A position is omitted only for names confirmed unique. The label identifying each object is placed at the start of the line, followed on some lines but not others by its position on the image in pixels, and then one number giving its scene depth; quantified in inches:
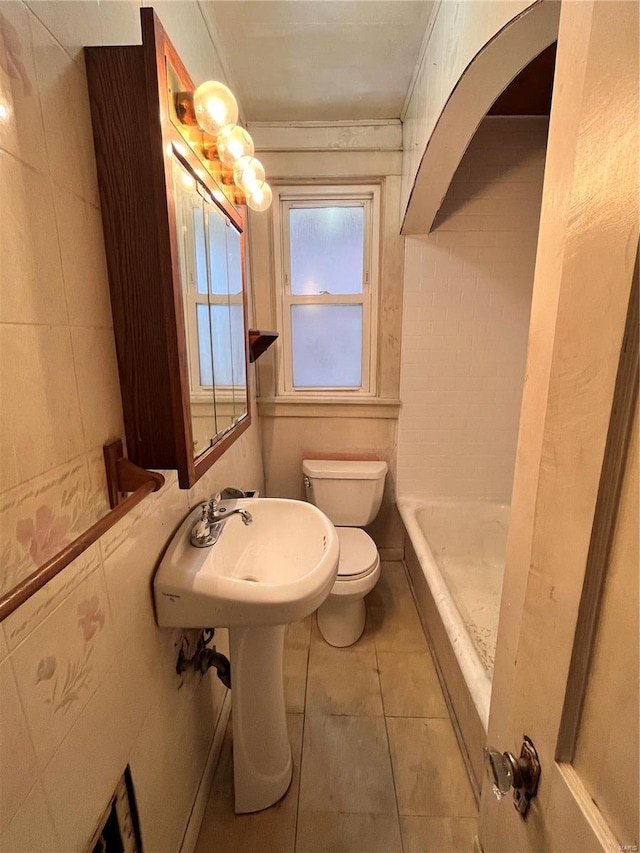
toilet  67.3
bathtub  46.1
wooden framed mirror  23.7
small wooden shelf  59.8
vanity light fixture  28.0
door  13.1
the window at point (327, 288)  76.4
